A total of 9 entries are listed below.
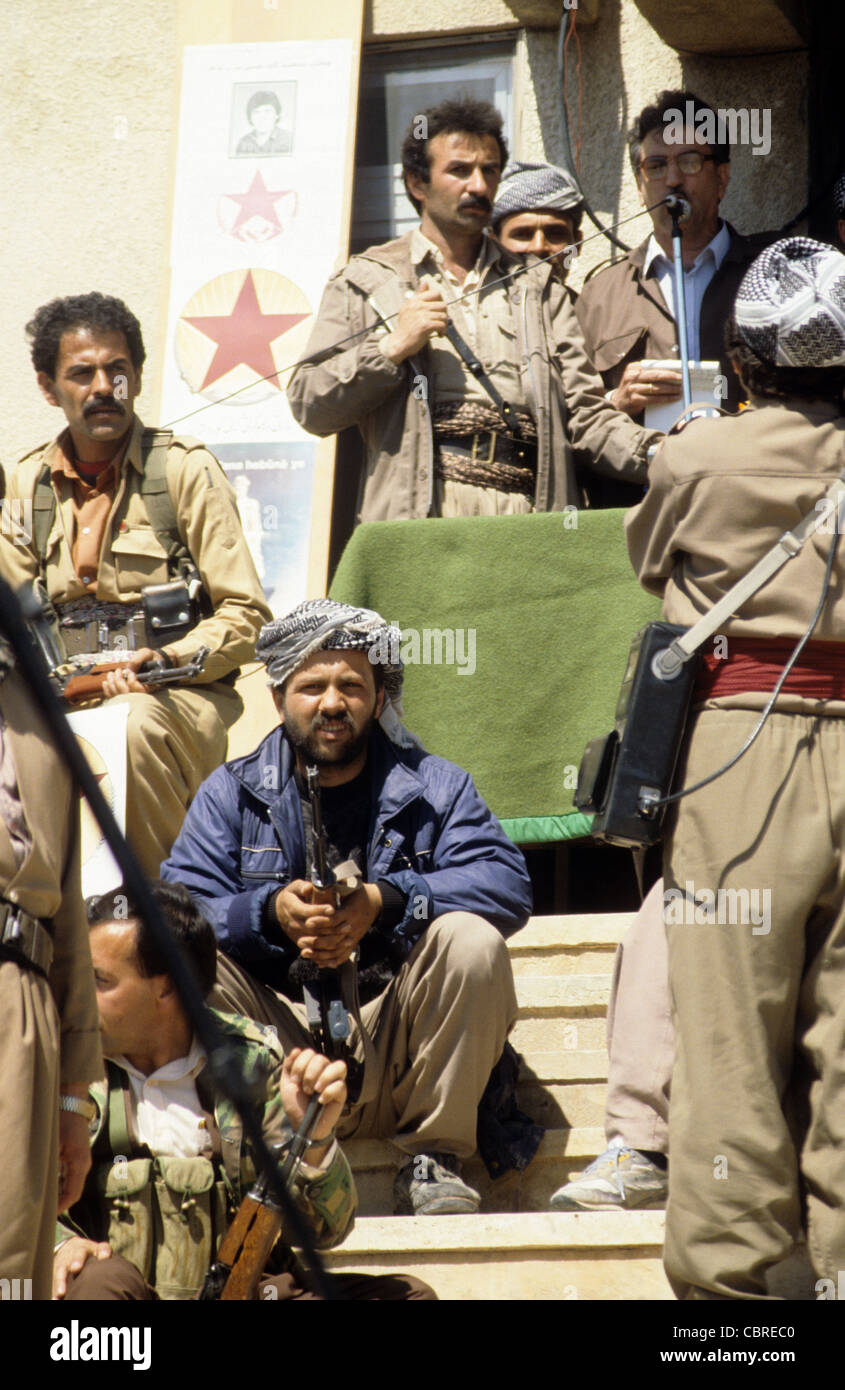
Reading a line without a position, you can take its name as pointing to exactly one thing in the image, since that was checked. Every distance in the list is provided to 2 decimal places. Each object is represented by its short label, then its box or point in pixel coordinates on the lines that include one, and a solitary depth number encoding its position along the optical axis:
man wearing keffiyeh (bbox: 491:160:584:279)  12.55
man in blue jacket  8.14
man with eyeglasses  11.98
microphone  11.62
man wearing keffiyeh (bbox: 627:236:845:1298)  6.02
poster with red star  14.02
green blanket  10.61
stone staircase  7.16
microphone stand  10.31
